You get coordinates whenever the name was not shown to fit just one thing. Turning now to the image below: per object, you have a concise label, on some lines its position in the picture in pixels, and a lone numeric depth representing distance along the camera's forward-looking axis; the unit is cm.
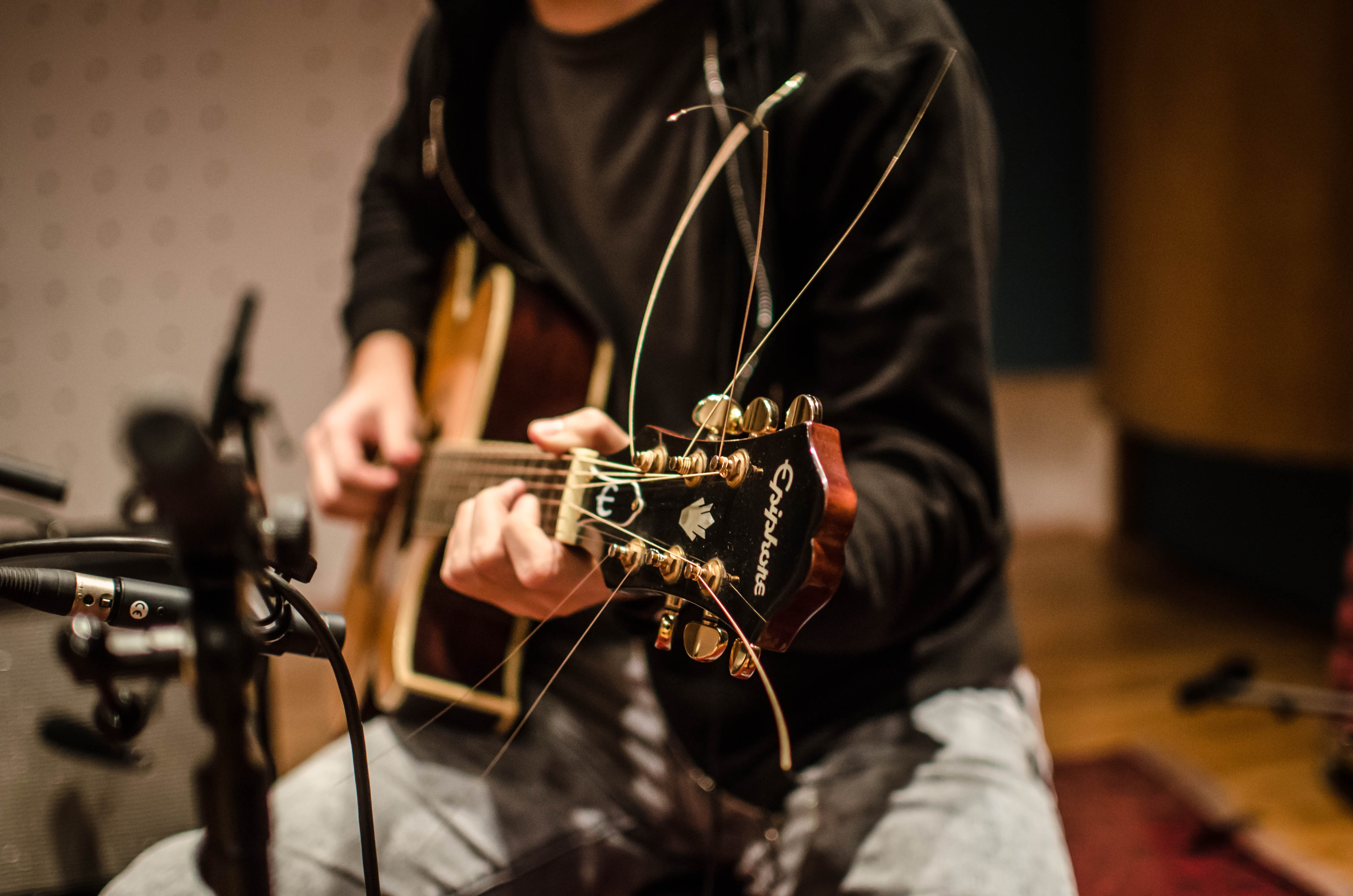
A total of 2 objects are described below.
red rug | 113
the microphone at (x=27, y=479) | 51
